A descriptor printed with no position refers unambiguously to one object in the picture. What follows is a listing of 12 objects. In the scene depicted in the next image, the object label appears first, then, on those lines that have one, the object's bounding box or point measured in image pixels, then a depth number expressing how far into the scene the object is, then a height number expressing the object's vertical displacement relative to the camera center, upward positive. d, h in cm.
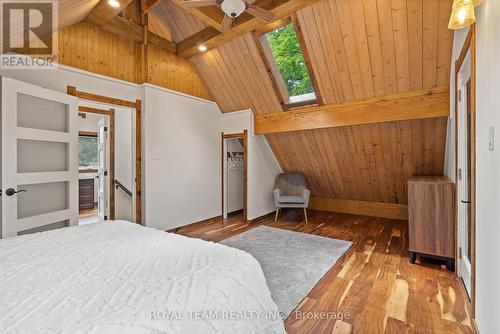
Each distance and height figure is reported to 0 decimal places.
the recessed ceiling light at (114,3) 253 +176
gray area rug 208 -108
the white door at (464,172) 211 -9
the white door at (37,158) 211 +10
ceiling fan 216 +149
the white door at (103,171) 398 -6
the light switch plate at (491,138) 123 +13
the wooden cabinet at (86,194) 566 -63
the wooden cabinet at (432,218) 246 -59
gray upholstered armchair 443 -52
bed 72 -45
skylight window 315 +142
